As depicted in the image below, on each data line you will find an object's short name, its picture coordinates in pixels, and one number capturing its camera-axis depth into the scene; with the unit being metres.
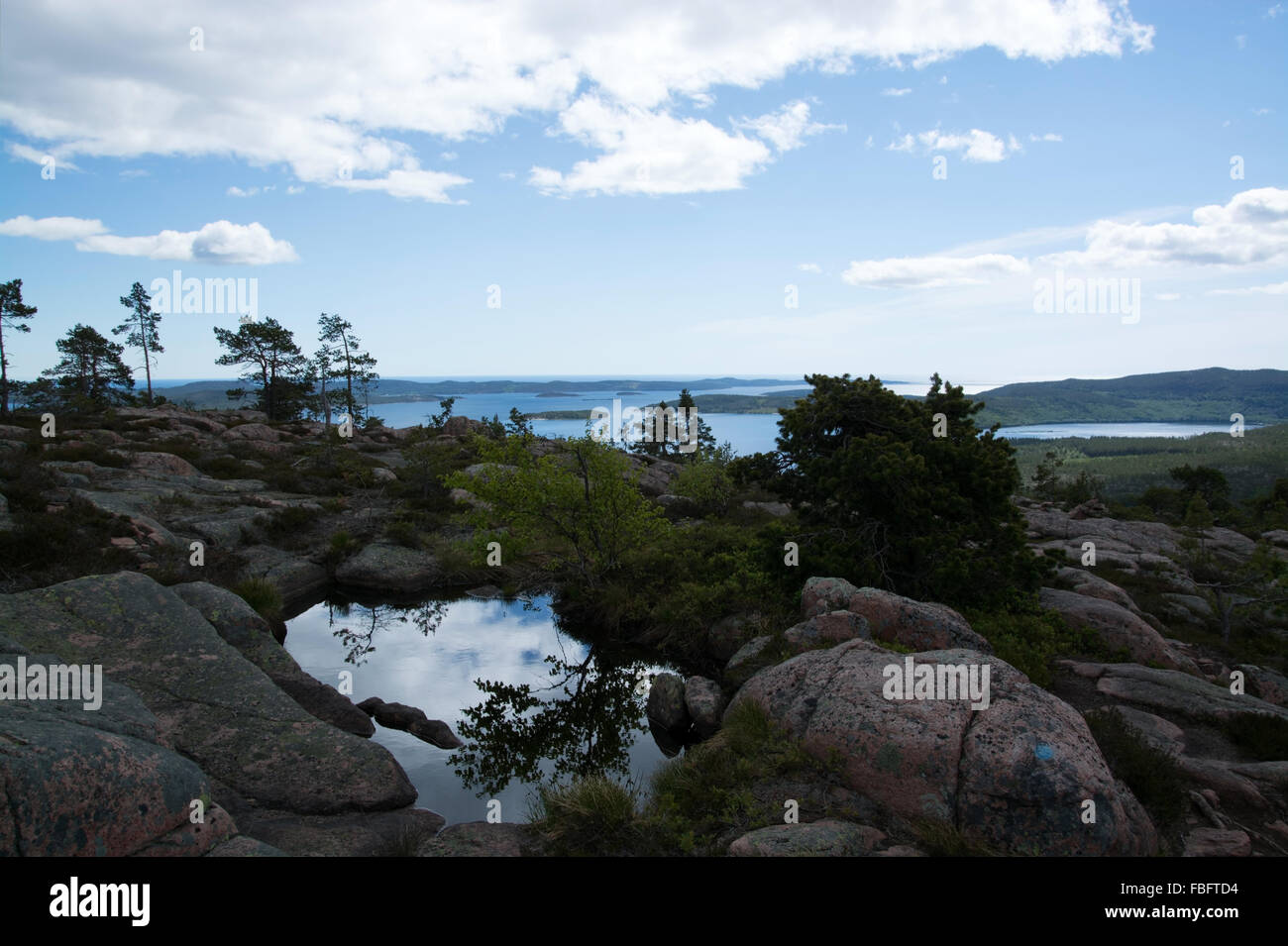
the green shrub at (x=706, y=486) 34.56
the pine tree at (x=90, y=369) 60.88
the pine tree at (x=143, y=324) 65.31
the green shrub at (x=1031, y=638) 13.63
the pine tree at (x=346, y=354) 59.97
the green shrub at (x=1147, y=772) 8.82
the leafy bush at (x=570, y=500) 20.75
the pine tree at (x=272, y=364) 59.78
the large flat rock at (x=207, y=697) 10.11
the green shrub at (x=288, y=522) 26.42
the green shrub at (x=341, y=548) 25.80
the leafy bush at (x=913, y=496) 15.91
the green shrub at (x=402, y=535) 27.62
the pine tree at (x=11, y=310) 49.44
